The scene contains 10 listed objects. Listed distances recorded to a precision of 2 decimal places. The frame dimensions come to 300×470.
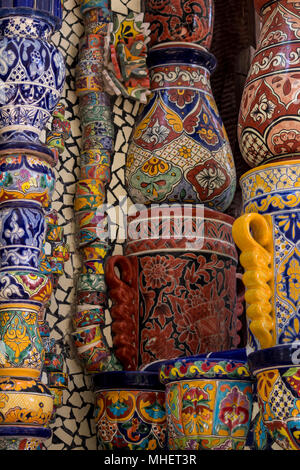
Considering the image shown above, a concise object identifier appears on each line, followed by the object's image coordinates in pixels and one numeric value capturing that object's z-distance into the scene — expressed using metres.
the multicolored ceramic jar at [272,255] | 2.71
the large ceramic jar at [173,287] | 3.32
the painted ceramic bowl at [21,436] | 2.91
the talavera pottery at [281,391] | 2.61
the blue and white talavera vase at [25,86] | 3.09
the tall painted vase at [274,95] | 2.83
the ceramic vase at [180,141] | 3.43
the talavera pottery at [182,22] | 3.53
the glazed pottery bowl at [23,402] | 2.90
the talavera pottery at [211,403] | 2.86
